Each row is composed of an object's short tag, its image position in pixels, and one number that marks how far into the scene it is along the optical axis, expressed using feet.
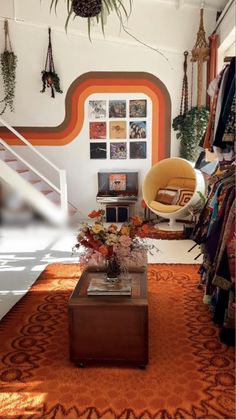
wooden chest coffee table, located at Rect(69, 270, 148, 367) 8.01
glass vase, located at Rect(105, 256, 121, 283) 8.79
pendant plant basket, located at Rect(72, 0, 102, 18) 10.55
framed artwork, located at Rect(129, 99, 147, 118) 23.11
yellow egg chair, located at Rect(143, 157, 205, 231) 19.61
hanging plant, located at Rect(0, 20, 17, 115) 22.34
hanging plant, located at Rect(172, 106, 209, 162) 21.80
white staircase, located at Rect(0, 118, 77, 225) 20.94
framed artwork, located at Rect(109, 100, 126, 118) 23.20
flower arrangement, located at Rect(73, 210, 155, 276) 8.59
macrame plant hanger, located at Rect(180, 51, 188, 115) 22.43
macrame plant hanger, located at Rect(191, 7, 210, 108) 21.09
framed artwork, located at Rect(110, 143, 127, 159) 23.62
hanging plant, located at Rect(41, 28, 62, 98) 22.32
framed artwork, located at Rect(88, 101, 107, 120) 23.18
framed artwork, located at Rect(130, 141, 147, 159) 23.54
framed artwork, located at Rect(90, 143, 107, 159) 23.62
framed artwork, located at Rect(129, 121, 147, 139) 23.35
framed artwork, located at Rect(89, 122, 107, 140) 23.40
